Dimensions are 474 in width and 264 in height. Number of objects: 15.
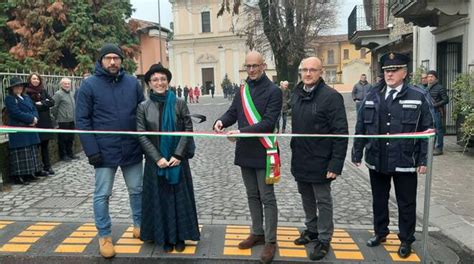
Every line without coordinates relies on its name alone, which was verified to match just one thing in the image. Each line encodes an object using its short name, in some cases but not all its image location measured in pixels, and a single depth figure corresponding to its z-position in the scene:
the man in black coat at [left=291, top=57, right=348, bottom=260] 4.16
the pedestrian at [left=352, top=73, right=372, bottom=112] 15.45
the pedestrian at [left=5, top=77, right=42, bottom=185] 7.52
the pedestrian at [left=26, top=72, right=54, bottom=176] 8.45
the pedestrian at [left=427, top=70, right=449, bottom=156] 9.79
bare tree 22.25
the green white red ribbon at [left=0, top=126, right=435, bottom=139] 4.07
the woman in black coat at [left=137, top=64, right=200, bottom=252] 4.32
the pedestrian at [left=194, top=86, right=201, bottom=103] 42.76
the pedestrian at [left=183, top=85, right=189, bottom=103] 42.75
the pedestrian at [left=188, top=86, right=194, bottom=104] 43.28
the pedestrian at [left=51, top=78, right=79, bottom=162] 9.64
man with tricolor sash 4.28
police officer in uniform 4.21
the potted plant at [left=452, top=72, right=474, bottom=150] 8.71
